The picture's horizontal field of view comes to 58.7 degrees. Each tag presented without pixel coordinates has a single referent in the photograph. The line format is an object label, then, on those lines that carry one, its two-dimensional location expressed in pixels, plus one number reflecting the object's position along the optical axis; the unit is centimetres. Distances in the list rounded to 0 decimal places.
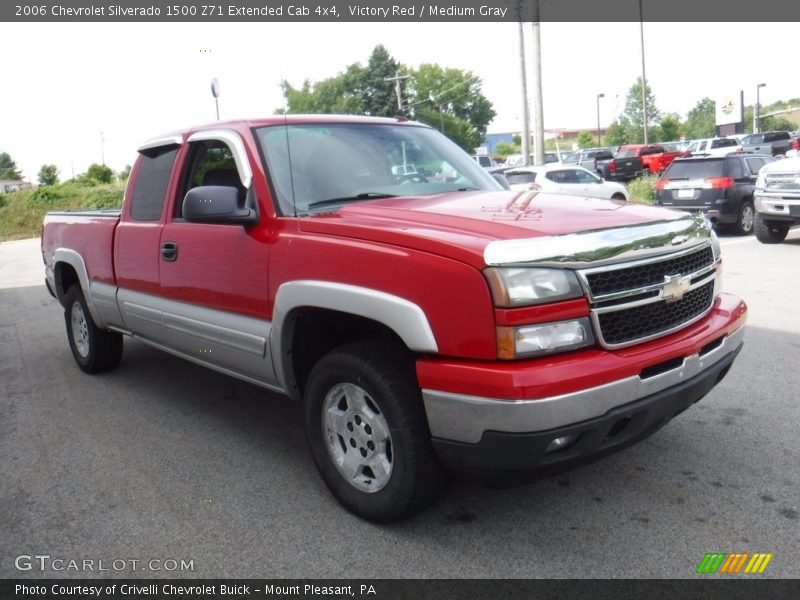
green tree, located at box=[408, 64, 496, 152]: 5434
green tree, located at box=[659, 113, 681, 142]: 7606
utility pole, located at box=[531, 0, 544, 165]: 2080
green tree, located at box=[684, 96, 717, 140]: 10026
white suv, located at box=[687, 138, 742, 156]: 3210
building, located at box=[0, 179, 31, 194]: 9800
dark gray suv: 1340
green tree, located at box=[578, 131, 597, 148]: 8544
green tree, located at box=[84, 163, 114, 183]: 5657
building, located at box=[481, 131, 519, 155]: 13202
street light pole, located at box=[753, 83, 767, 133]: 6882
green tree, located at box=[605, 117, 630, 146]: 7688
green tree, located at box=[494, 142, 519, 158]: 8262
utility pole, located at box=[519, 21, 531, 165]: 2409
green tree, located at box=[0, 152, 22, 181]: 10356
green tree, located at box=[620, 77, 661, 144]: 7619
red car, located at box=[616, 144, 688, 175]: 3247
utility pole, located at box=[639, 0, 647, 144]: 3688
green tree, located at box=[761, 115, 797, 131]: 8888
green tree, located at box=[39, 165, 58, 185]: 6925
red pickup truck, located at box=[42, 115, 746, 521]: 260
